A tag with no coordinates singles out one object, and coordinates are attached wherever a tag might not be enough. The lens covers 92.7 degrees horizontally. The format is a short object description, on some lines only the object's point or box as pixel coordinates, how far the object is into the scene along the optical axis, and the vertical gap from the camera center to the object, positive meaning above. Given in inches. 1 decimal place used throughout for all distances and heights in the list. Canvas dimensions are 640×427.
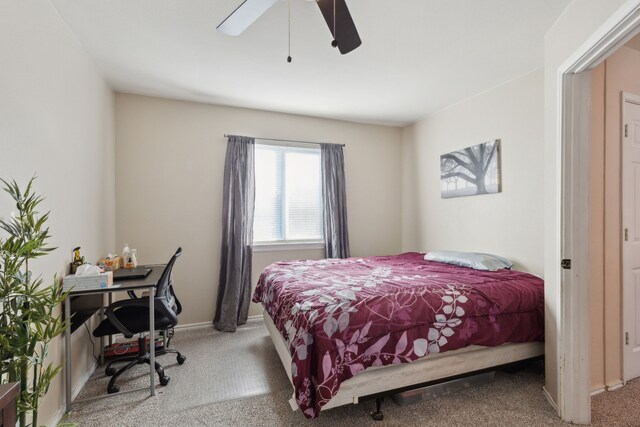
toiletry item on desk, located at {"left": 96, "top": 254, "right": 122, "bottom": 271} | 102.9 -17.1
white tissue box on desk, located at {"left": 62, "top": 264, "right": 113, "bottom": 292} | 78.4 -17.2
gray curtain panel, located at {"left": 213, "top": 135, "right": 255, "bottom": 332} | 139.3 -10.6
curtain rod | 153.3 +36.4
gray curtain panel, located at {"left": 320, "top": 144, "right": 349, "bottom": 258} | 160.6 +3.6
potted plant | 41.2 -14.1
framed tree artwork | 125.0 +17.2
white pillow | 111.3 -19.6
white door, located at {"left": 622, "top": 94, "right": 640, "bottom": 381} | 85.9 -7.3
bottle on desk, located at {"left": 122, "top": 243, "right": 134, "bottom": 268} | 116.0 -17.4
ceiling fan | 62.1 +41.7
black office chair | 86.9 -32.1
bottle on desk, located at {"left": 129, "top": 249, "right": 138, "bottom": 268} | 116.5 -17.8
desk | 78.7 -24.1
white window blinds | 155.4 +8.6
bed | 68.2 -29.6
